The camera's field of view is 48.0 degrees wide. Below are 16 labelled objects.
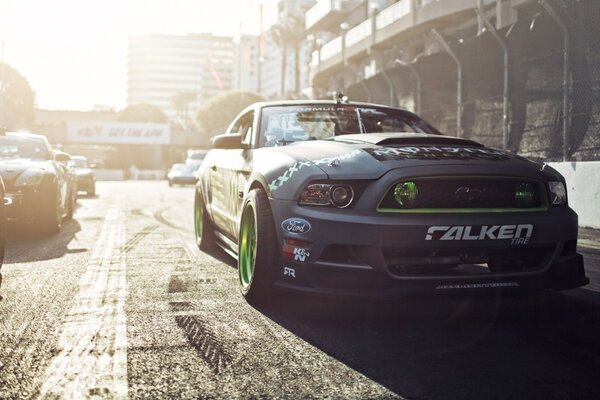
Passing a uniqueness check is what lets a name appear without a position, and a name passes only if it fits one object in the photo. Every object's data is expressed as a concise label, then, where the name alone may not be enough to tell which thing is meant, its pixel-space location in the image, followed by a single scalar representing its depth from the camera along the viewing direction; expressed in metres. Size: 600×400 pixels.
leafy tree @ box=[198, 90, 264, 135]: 75.94
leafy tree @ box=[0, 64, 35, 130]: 53.97
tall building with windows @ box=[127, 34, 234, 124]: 194.38
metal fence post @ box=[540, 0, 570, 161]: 9.61
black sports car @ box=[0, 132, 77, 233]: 8.04
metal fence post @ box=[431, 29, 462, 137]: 12.70
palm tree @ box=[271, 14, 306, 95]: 64.75
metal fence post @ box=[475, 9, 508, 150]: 11.17
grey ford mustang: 3.55
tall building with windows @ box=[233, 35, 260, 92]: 156.64
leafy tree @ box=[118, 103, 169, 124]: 100.38
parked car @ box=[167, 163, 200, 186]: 31.14
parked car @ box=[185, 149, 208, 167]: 32.30
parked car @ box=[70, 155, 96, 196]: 19.62
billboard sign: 64.62
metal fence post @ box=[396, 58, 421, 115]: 14.28
